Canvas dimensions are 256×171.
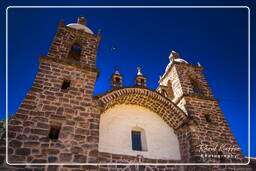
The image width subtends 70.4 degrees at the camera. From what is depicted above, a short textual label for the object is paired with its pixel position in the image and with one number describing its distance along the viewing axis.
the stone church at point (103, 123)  5.98
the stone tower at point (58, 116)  5.80
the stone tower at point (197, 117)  8.23
